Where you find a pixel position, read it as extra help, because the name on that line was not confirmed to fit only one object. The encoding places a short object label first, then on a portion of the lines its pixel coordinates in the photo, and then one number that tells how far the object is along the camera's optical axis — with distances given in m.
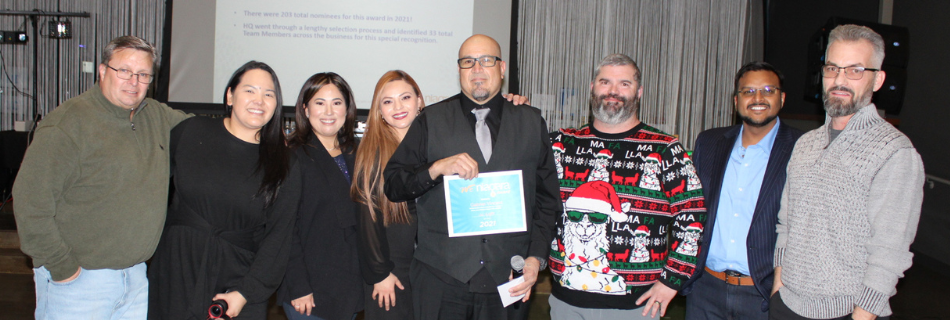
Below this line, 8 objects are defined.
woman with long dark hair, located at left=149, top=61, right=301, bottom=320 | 2.11
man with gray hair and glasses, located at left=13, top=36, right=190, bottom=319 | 1.93
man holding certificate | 1.99
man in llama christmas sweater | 2.16
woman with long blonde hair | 2.24
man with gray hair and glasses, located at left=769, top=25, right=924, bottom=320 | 1.67
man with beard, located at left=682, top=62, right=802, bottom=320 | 2.25
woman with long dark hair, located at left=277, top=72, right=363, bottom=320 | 2.30
